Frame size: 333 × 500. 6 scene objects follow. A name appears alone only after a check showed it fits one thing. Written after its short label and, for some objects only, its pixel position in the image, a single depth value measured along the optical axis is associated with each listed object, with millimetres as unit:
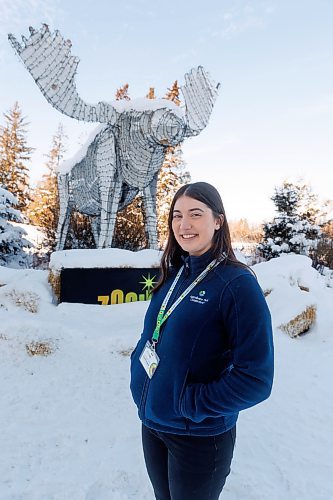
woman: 1039
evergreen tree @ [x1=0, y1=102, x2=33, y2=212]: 16953
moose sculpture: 4789
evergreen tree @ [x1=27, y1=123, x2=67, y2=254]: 13055
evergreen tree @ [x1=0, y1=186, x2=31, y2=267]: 7384
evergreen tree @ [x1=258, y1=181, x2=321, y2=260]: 12891
